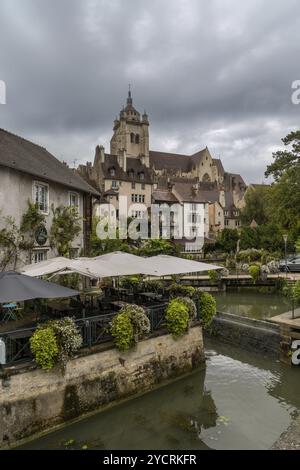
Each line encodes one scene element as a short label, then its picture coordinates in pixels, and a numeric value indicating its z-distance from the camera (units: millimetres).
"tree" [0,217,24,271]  15273
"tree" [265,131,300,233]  33844
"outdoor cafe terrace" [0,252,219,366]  8609
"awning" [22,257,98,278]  11016
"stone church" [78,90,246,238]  57219
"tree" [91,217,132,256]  32000
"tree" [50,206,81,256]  18734
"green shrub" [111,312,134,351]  10086
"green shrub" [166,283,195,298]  14336
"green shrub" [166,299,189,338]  11680
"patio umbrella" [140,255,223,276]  12234
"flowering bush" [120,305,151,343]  10484
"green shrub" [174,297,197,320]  12362
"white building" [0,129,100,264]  15555
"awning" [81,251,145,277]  11324
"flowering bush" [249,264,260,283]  30516
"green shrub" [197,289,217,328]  13500
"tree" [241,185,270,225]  67812
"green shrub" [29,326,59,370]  8469
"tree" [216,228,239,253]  50250
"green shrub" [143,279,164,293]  17531
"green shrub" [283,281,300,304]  13656
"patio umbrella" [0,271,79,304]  8312
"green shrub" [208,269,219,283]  31050
